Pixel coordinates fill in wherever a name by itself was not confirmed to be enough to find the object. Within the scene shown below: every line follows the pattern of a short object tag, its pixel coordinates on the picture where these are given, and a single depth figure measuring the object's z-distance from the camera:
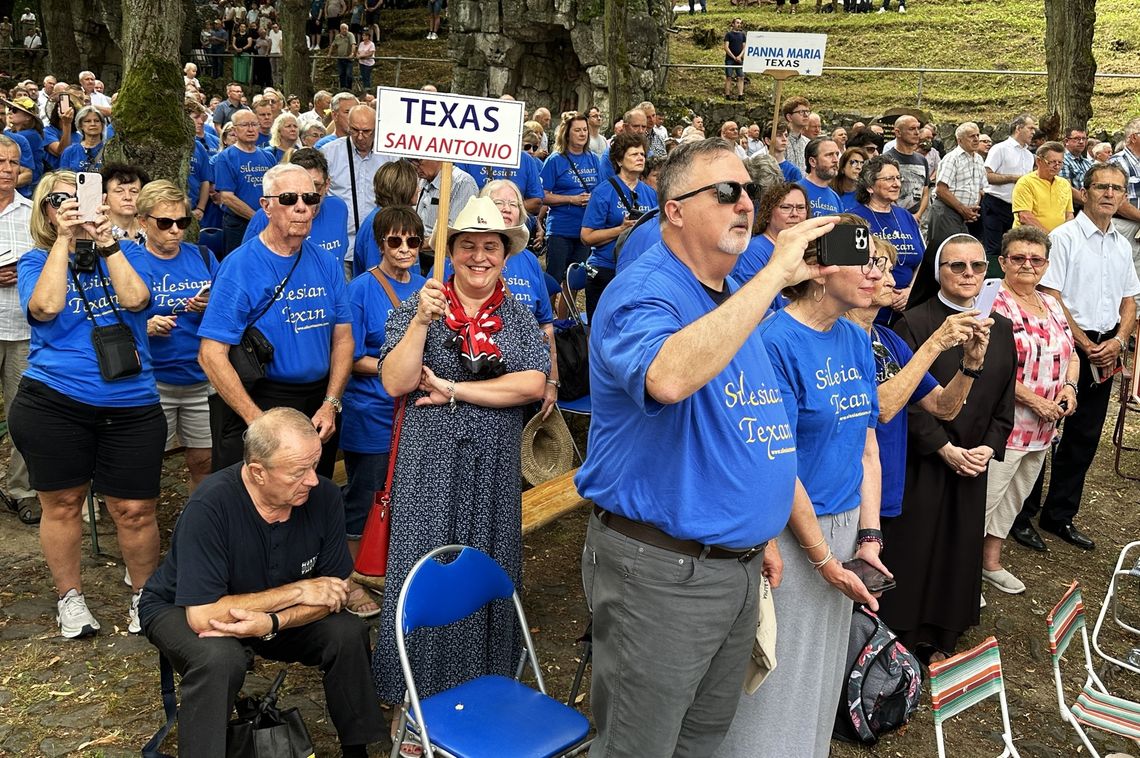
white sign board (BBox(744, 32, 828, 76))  10.23
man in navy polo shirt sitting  3.42
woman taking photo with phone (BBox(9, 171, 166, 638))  4.52
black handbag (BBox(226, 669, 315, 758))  3.43
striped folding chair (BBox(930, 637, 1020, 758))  3.21
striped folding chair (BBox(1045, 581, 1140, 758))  3.67
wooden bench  4.95
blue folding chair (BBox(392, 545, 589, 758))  3.15
